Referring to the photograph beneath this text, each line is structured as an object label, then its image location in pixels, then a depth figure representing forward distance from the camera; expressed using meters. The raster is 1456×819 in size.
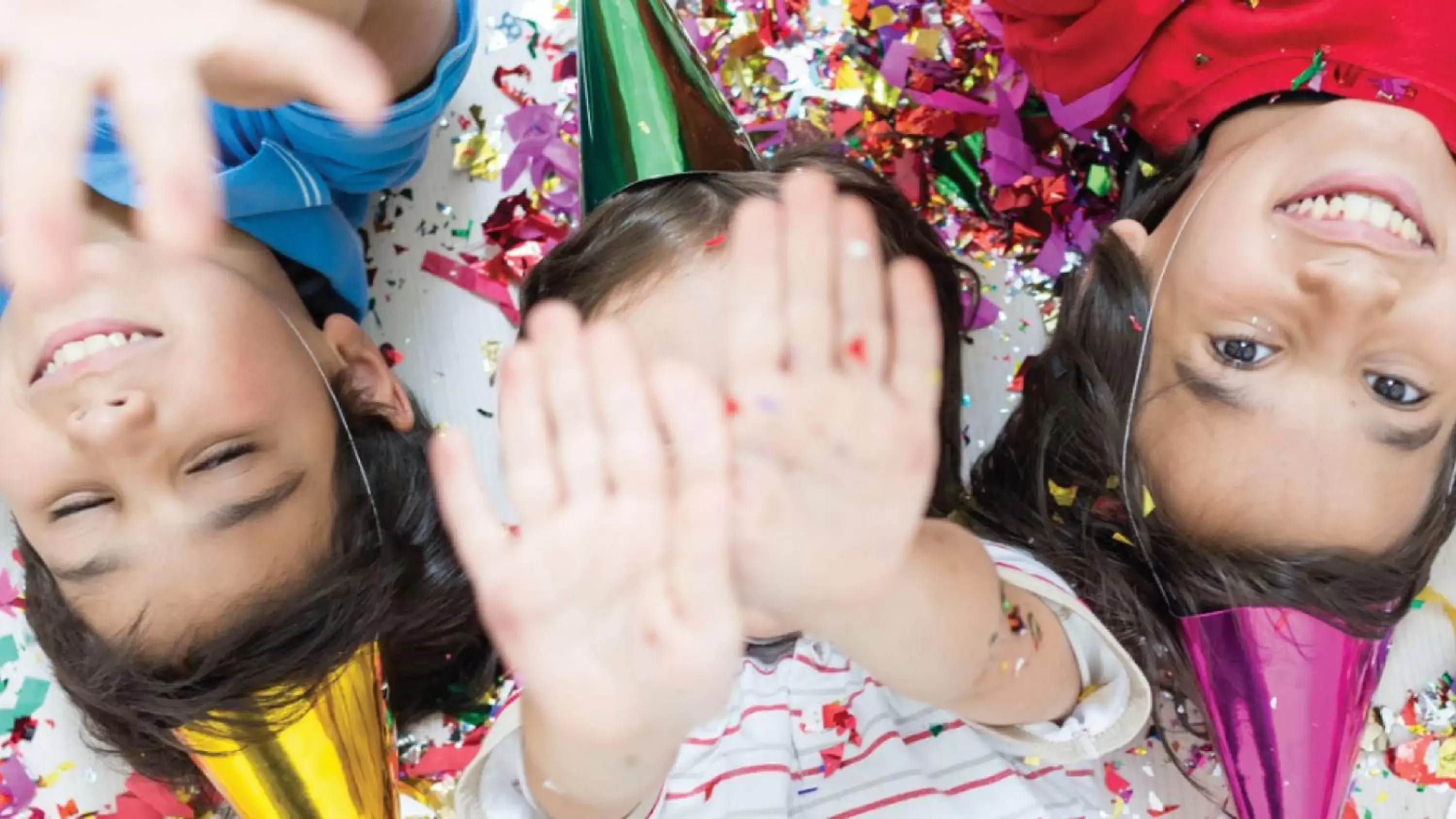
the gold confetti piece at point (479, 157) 0.88
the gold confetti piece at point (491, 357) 0.87
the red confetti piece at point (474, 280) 0.87
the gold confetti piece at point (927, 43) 0.86
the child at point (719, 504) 0.41
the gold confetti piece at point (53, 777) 0.81
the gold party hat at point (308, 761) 0.60
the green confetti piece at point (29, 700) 0.82
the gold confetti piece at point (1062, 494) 0.71
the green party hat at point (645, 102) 0.62
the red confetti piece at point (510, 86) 0.89
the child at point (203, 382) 0.44
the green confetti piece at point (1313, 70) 0.67
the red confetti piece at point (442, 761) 0.82
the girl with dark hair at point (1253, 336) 0.55
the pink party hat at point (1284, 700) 0.58
